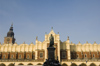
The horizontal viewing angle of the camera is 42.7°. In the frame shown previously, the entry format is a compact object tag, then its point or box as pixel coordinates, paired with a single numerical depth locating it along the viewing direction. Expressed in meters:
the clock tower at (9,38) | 133.25
